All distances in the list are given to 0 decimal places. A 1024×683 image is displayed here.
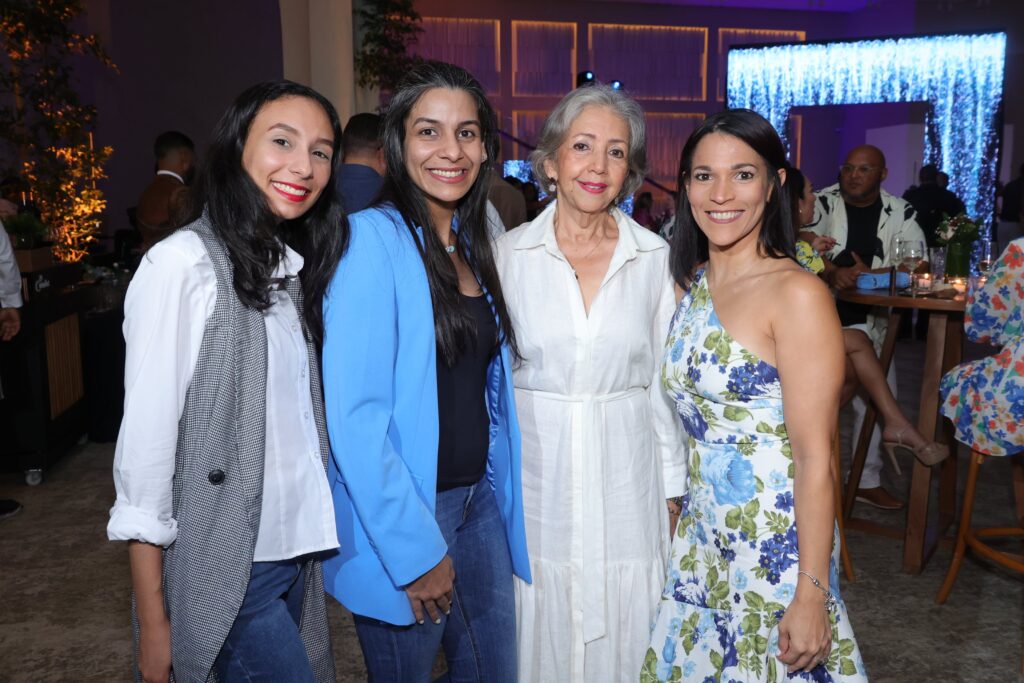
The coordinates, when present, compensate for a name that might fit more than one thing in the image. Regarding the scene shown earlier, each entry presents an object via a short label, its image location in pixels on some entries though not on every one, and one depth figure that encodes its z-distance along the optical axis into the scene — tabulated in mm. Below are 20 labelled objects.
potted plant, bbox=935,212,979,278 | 3934
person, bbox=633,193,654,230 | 13273
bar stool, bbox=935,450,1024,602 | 3320
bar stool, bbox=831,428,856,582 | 3594
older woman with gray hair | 2088
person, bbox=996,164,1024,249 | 9664
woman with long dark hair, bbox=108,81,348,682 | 1353
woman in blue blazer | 1604
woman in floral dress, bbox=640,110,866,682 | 1715
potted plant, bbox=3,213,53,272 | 4836
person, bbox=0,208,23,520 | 4383
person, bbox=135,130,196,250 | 5883
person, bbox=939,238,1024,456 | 2986
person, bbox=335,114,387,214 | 4070
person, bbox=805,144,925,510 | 4492
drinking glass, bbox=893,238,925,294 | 3928
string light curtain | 11234
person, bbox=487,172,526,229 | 5827
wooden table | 3666
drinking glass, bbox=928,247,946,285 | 3980
